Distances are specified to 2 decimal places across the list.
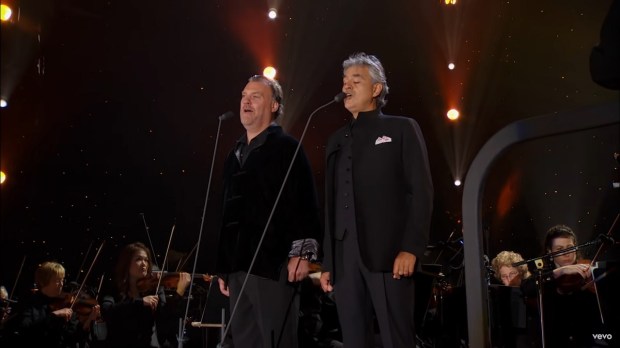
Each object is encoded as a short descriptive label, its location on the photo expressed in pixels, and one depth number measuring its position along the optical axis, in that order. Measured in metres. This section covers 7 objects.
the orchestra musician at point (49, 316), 4.29
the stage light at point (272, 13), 5.47
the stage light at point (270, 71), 5.63
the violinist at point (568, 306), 3.44
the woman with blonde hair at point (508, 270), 4.70
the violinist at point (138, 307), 4.33
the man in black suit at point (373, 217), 2.09
